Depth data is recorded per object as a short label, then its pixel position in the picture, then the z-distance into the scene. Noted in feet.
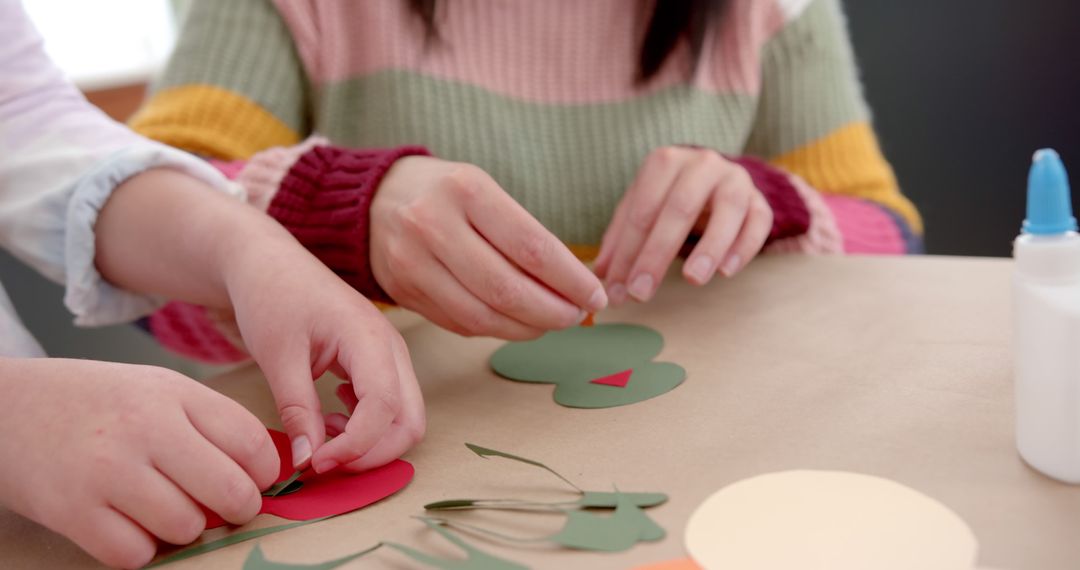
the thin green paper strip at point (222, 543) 1.17
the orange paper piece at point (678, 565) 1.06
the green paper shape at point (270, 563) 1.11
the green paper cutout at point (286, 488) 1.31
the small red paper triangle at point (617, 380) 1.61
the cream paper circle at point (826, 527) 1.04
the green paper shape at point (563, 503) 1.19
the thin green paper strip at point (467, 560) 1.08
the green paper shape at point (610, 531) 1.11
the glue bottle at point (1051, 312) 1.09
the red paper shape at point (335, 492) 1.26
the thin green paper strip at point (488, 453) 1.33
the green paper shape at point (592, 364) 1.57
